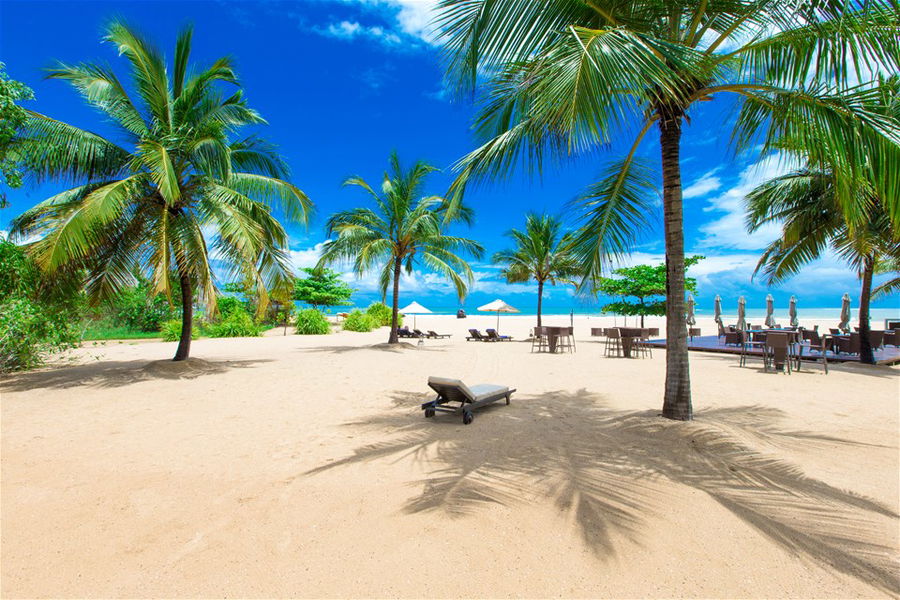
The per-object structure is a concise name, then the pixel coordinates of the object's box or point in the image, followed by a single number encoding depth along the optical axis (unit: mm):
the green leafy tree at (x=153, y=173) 7867
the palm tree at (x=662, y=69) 2752
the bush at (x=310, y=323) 22328
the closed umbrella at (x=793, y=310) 23002
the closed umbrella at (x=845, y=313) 21150
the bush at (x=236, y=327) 20297
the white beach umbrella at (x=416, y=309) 22402
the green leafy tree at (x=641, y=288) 19172
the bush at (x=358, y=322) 24902
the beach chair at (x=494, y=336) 19880
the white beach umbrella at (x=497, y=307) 23188
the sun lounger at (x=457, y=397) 5797
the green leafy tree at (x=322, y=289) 28094
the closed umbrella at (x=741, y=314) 20255
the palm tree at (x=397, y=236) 14992
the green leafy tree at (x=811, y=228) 9875
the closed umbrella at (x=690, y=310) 21638
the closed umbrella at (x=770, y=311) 22844
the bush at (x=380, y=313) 27492
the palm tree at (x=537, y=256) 21062
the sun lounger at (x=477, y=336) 20500
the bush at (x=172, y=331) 18016
